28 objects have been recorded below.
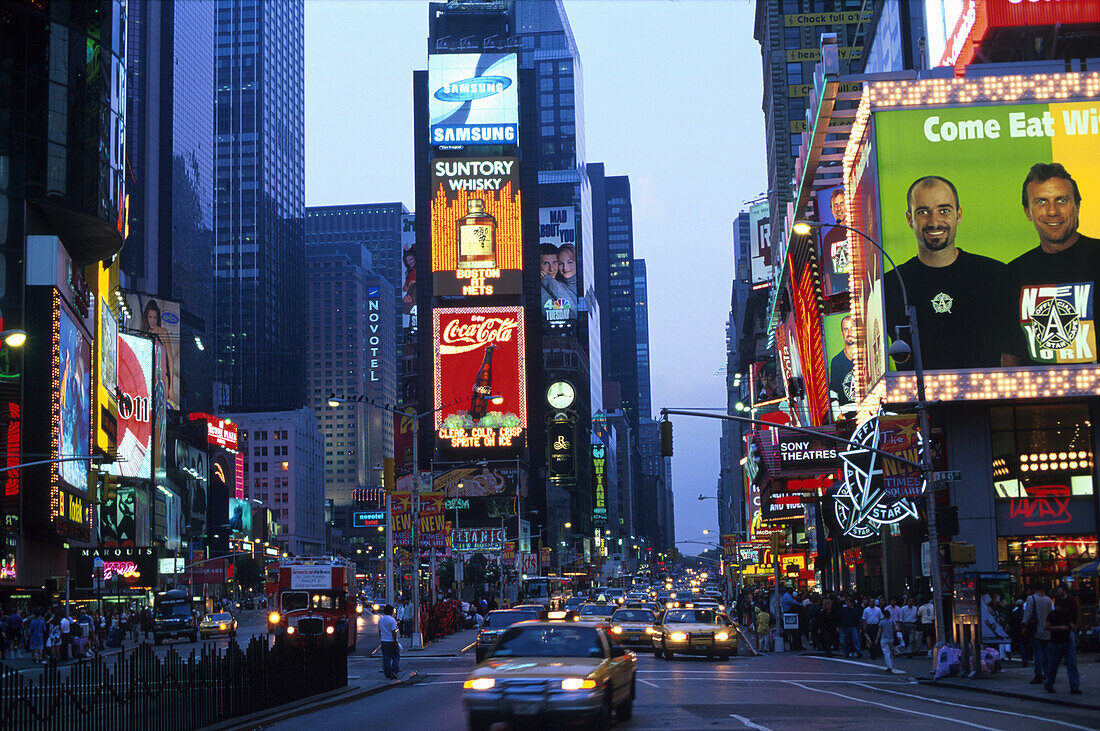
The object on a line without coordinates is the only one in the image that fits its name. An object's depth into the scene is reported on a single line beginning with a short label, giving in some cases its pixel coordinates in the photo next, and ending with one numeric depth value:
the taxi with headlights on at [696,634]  36.78
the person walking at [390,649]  30.83
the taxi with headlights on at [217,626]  64.75
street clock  184.62
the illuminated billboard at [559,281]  191.50
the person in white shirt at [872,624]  38.00
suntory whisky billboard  135.25
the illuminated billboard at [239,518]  166.62
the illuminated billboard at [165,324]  131.12
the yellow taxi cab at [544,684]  16.11
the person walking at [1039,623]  23.52
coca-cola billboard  132.75
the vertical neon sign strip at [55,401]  62.09
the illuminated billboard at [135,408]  98.25
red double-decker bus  42.31
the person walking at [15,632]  46.97
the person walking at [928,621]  36.88
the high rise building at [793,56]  123.44
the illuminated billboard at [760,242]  144.38
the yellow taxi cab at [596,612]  45.22
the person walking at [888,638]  31.33
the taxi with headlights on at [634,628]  42.22
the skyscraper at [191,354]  181.43
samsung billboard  142.62
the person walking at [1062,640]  22.67
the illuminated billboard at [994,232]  43.22
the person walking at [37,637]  44.47
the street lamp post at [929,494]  28.94
